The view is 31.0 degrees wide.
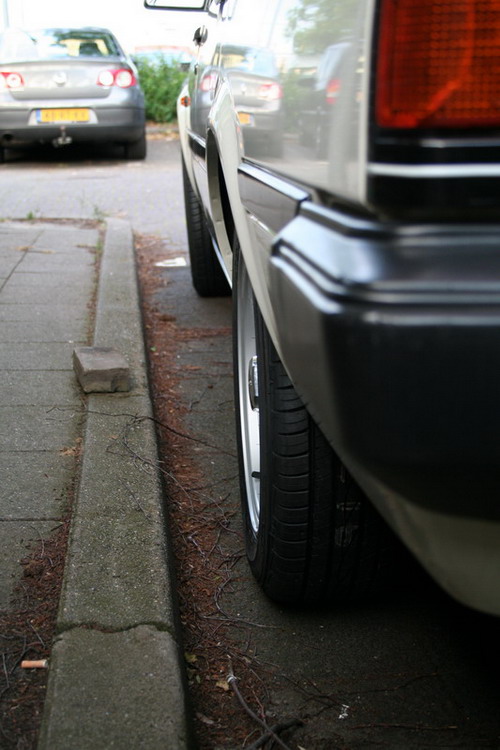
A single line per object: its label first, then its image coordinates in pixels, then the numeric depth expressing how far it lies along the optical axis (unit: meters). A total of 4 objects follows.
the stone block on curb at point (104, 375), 3.29
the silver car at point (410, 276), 1.09
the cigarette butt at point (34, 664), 1.87
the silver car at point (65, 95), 10.52
